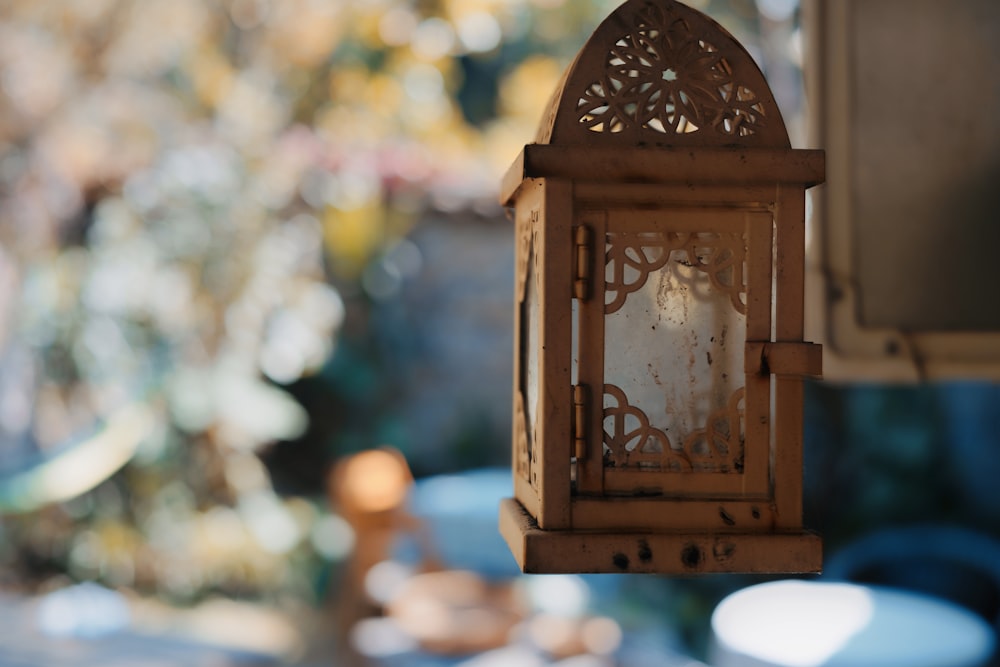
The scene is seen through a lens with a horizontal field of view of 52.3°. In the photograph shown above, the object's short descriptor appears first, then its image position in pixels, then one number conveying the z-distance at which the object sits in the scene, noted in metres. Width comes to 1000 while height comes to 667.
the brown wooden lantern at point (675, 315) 0.86
